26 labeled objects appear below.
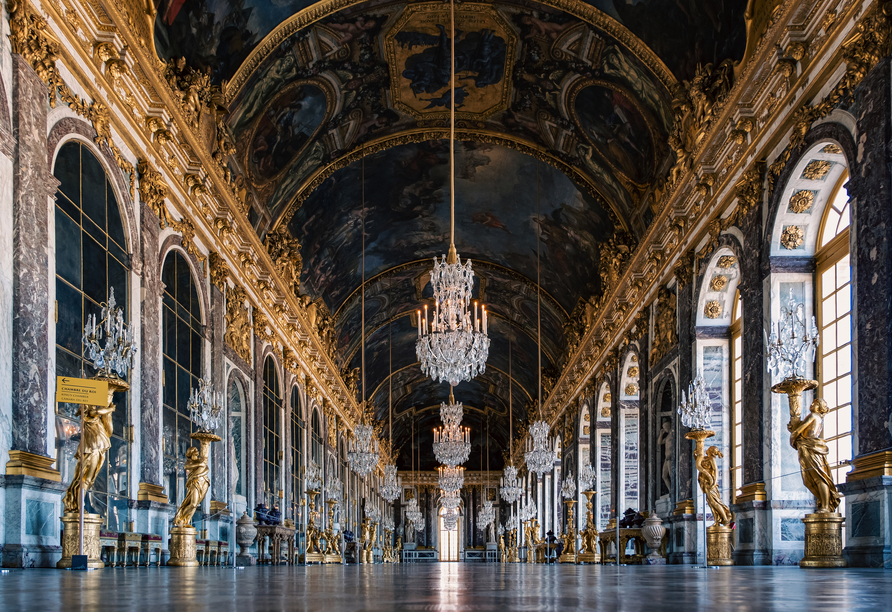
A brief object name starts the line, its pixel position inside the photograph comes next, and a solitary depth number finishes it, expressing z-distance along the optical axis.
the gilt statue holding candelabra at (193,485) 11.50
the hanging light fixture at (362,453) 22.91
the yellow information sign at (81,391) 7.91
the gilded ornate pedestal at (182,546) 11.52
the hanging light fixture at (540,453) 21.59
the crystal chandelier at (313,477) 20.72
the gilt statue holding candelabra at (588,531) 21.56
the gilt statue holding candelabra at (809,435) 8.62
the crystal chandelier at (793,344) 9.12
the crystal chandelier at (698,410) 12.20
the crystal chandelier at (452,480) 34.44
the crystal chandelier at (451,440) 24.05
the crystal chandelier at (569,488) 24.33
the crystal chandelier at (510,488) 31.70
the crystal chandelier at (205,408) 11.66
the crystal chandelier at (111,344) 8.52
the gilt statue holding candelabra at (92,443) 8.30
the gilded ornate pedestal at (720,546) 11.57
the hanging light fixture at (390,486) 30.72
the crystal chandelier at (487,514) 48.66
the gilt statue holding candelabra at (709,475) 11.60
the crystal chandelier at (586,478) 21.62
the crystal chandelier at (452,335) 11.76
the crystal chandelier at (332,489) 25.03
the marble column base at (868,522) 8.27
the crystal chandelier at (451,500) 39.36
